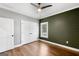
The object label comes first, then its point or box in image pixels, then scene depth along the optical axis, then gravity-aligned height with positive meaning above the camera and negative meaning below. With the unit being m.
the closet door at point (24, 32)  3.69 -0.16
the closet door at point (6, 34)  2.58 -0.22
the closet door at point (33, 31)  4.44 -0.11
